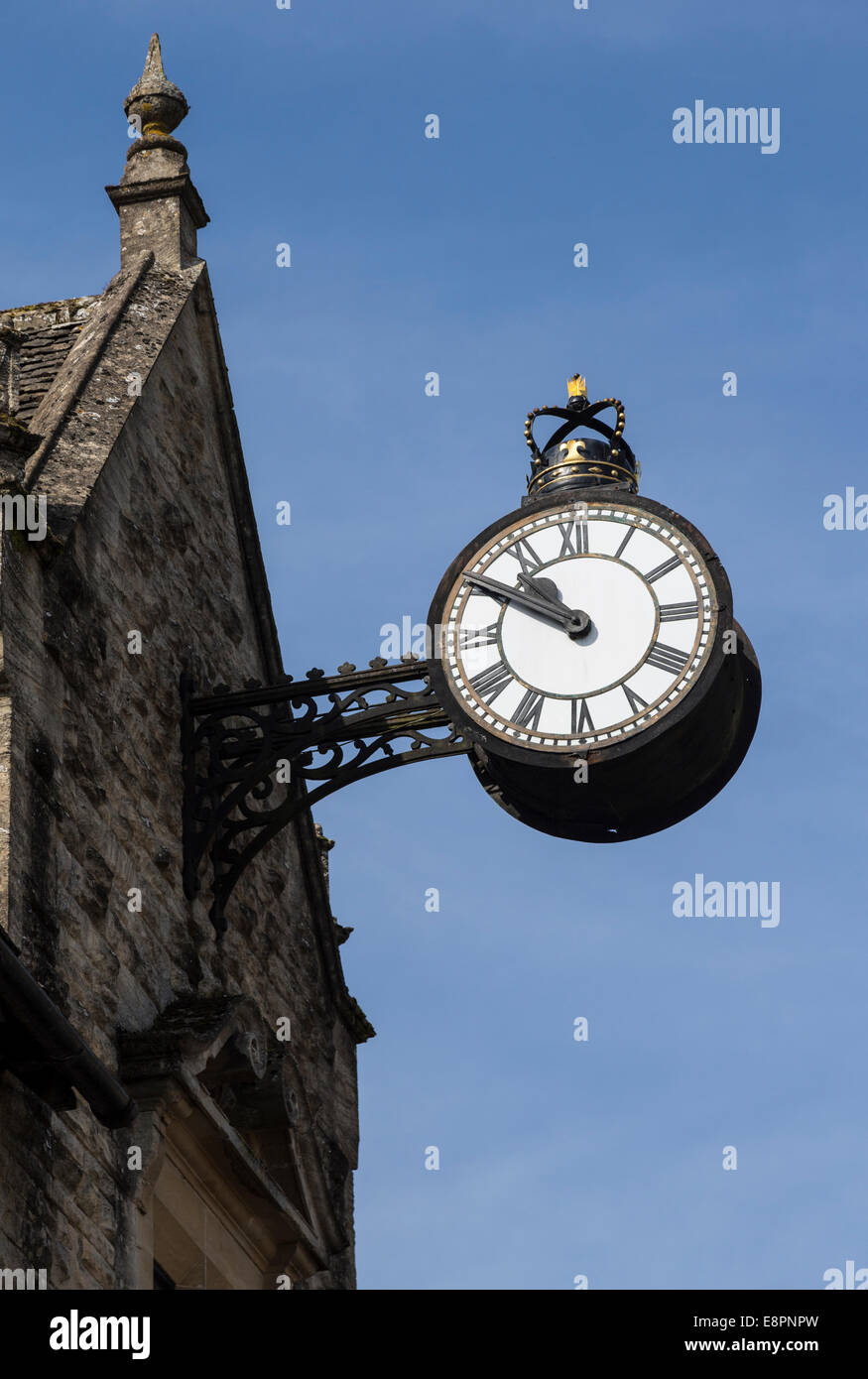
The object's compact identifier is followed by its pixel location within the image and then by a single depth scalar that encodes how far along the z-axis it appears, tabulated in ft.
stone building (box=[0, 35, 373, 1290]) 27.89
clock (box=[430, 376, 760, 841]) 32.96
